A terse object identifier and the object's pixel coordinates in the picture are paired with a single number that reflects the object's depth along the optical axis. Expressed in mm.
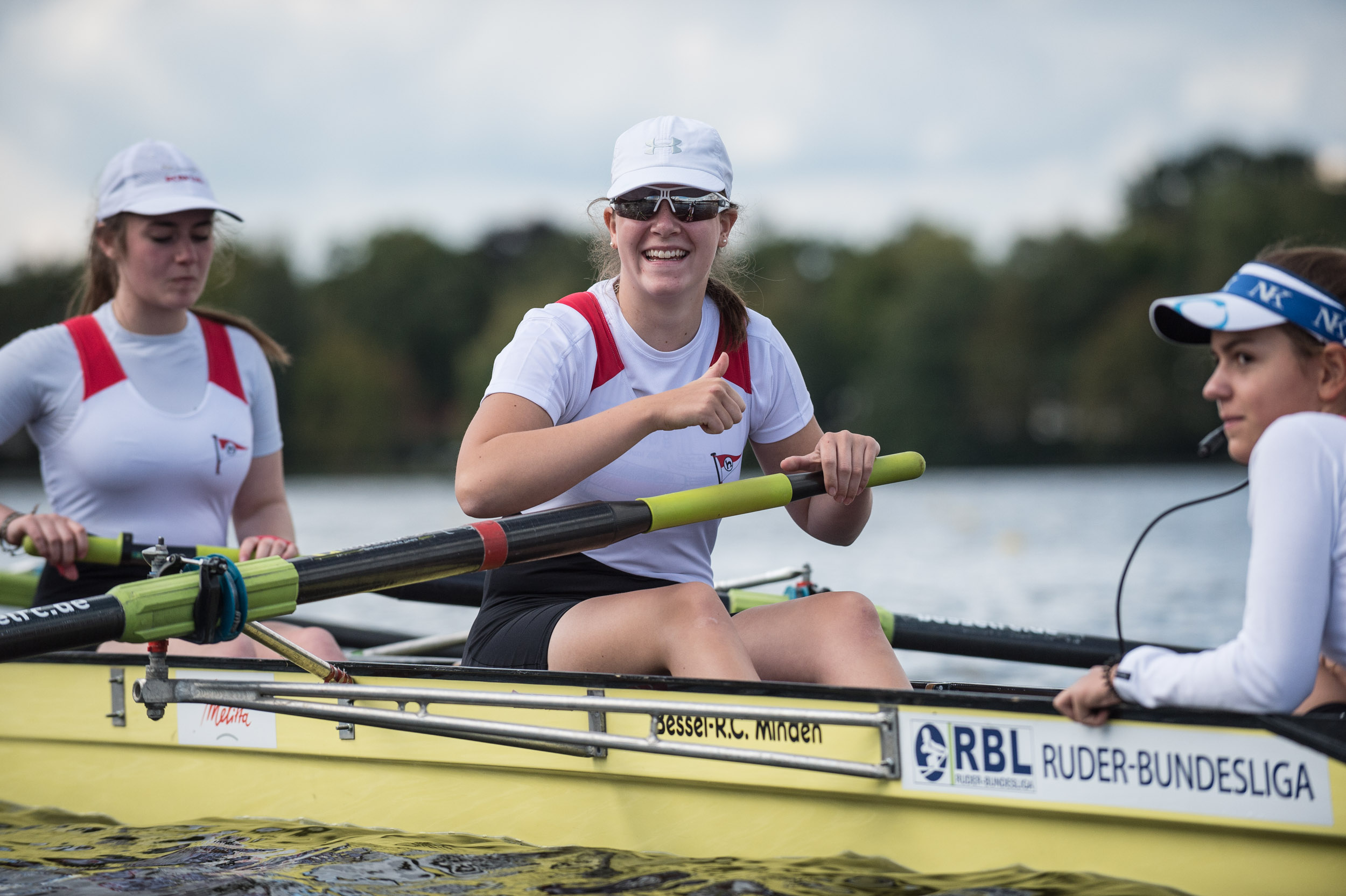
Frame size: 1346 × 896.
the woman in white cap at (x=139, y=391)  8375
